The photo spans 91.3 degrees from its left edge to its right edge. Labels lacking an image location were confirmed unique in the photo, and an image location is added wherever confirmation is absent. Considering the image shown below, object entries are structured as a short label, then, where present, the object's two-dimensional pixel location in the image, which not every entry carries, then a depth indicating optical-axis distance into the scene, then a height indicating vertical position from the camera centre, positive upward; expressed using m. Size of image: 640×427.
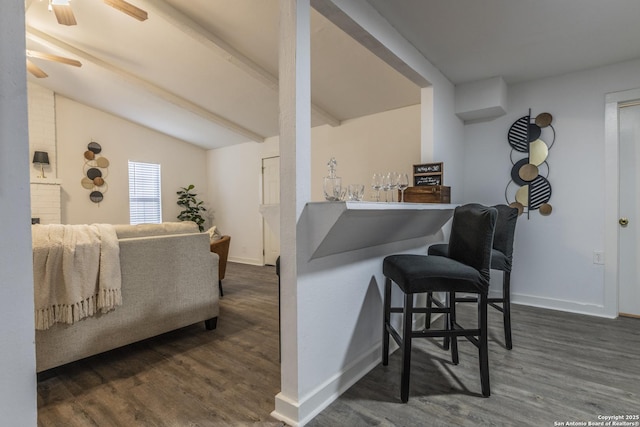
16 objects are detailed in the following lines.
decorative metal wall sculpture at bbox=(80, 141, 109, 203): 5.49 +0.67
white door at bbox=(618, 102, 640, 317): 2.80 -0.07
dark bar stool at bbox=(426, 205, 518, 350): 2.25 -0.35
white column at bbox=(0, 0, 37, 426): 0.70 -0.06
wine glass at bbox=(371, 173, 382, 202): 2.10 +0.17
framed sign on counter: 2.60 +0.27
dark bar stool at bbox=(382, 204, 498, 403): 1.58 -0.36
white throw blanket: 1.77 -0.38
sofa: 1.90 -0.66
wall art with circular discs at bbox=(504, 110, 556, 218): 3.12 +0.43
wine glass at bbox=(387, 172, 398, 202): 2.12 +0.17
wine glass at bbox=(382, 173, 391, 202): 2.11 +0.16
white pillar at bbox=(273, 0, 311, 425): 1.44 +0.21
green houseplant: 6.48 +0.06
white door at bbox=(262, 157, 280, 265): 5.72 +0.27
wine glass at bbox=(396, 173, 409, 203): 2.19 +0.18
